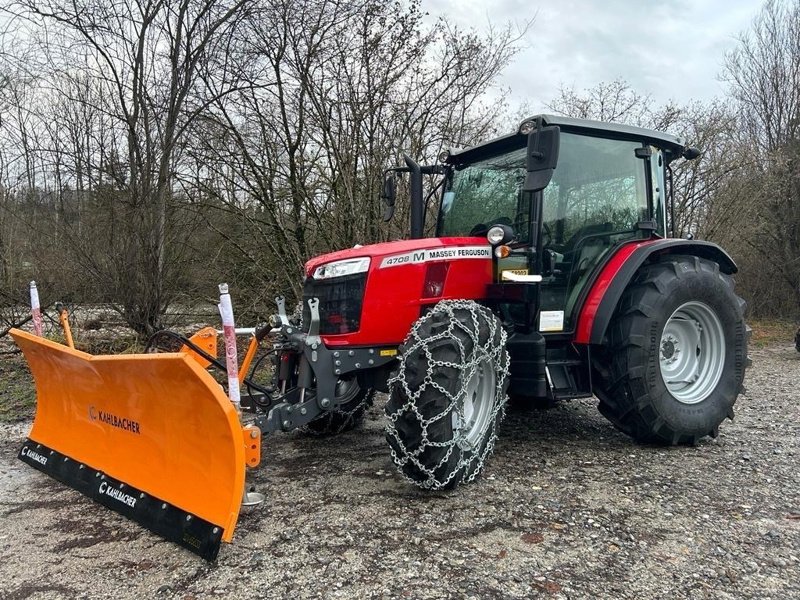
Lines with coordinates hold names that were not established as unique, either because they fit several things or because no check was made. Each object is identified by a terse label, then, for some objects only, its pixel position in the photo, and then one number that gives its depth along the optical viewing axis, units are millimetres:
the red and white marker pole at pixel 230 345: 2686
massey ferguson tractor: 3115
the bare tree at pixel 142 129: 7391
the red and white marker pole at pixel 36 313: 3779
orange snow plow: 2770
